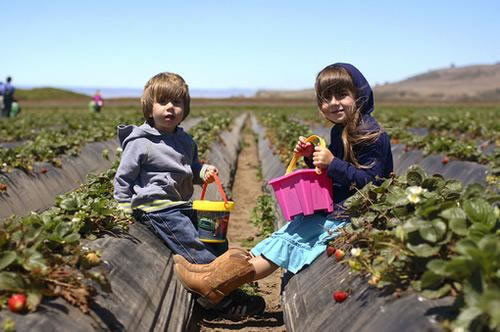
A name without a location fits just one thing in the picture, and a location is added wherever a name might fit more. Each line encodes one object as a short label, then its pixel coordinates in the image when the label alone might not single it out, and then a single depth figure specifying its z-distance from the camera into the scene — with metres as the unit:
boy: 4.50
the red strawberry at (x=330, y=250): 3.92
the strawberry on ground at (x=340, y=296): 3.22
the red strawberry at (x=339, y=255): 3.71
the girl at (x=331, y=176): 4.09
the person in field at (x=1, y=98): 24.30
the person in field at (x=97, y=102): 32.24
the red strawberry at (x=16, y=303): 2.56
